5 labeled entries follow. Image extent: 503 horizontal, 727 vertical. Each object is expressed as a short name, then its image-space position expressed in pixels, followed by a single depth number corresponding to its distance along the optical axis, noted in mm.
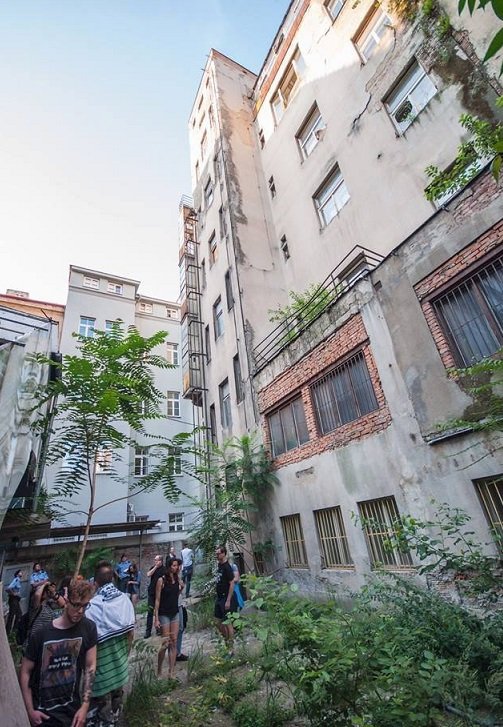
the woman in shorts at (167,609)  6145
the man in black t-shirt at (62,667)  2992
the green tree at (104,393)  6211
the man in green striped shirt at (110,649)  4016
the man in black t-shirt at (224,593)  6864
